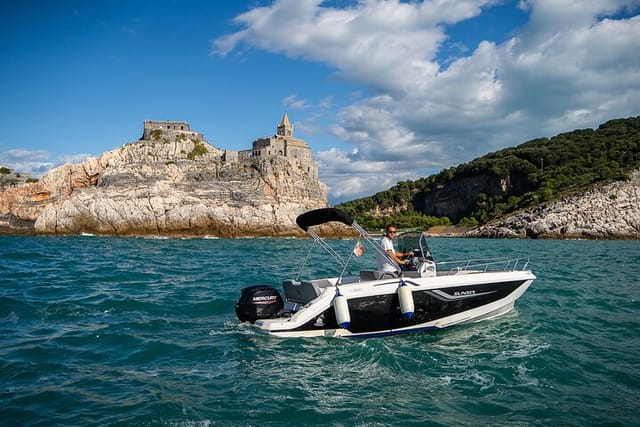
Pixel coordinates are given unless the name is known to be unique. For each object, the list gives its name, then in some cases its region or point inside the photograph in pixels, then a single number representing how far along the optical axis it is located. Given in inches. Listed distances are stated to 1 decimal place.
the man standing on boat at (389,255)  382.0
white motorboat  349.4
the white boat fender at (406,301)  352.8
